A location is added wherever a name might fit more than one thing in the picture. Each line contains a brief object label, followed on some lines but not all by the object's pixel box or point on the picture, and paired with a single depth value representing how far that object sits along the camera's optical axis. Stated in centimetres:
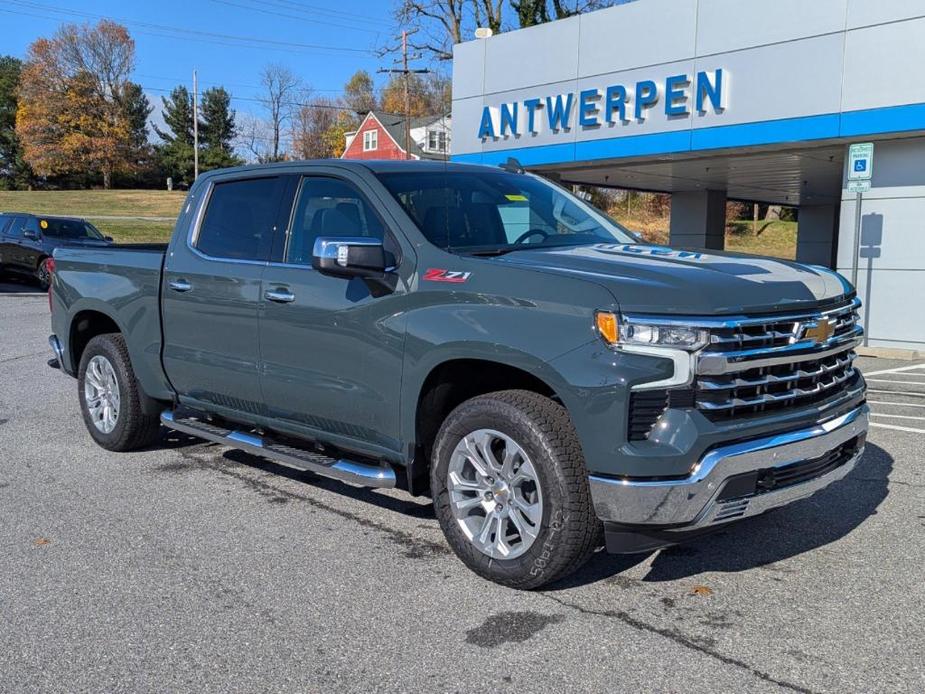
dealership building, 1318
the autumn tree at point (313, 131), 8444
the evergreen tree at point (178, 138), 8356
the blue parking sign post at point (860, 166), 1214
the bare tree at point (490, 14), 3906
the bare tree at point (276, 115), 7550
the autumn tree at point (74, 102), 7181
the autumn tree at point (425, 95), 8181
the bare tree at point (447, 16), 3944
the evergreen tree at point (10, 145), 7838
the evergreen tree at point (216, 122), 8519
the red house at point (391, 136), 5991
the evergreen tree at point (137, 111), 7839
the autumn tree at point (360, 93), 9212
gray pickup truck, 358
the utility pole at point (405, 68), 4241
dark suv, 2089
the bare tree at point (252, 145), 8124
